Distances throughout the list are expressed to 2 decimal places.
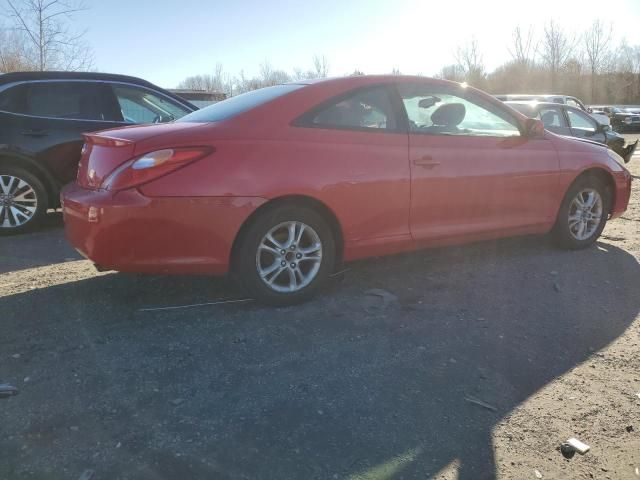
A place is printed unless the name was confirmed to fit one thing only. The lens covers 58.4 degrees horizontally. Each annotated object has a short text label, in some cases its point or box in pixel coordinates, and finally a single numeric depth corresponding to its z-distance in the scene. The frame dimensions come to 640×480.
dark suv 6.02
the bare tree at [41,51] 14.60
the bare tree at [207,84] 49.47
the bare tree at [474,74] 64.94
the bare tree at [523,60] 62.56
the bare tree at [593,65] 63.44
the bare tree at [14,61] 17.11
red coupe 3.48
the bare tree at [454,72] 64.50
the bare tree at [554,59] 60.53
